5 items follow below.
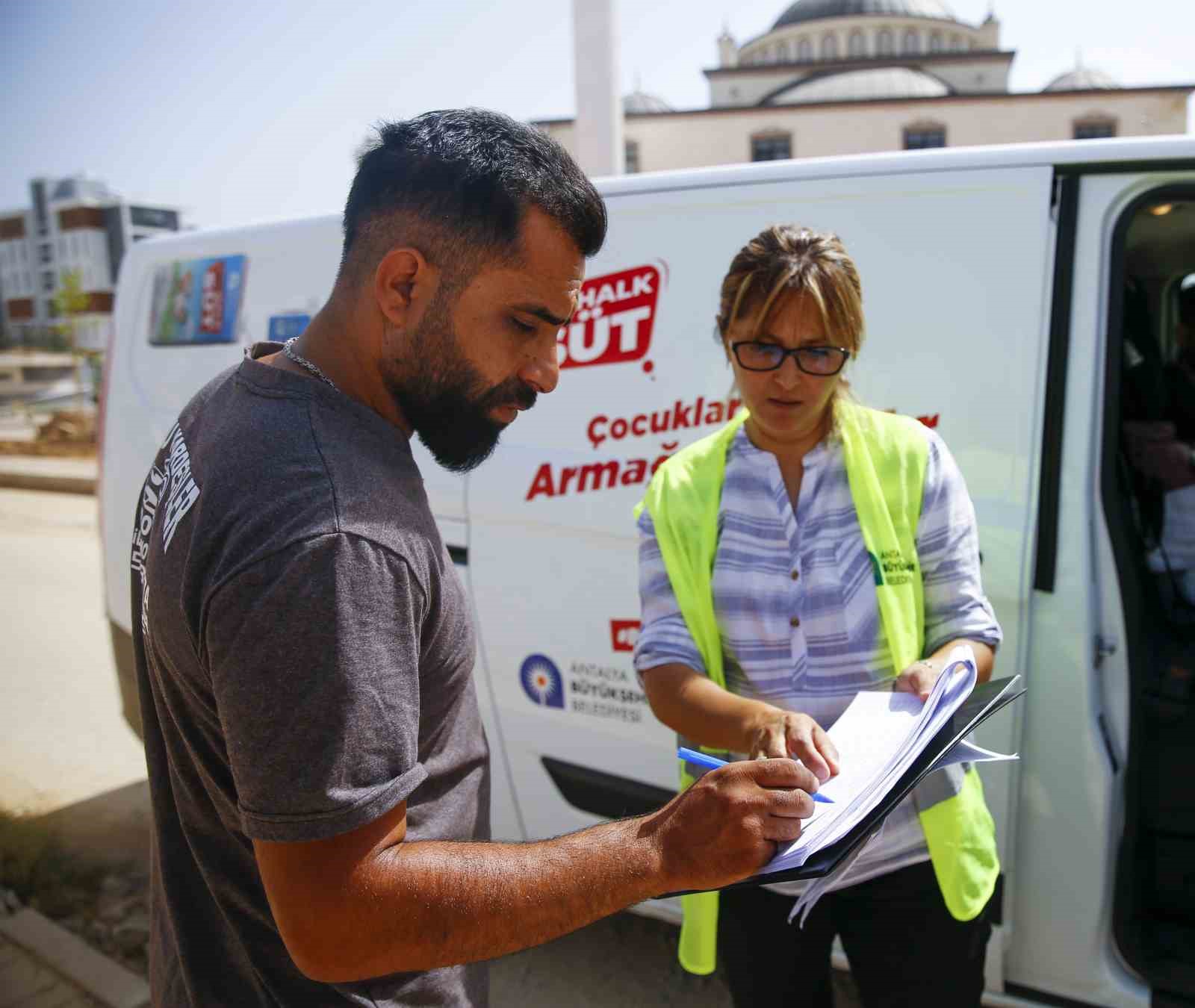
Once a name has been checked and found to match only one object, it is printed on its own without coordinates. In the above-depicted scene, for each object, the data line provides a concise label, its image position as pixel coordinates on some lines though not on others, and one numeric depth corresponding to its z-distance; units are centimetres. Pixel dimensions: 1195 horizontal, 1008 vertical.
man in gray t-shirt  73
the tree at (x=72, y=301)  2447
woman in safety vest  136
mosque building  2834
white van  174
